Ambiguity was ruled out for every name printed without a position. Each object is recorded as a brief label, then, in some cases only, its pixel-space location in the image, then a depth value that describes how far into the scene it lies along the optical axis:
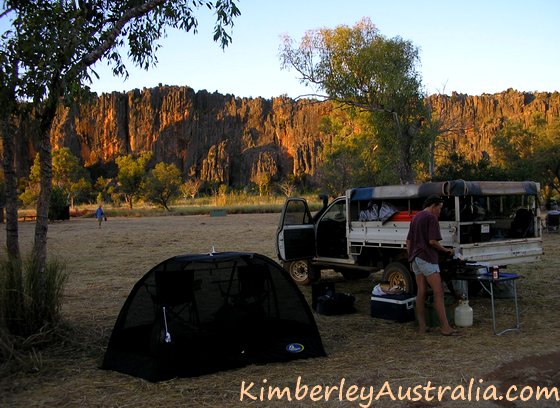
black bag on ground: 8.88
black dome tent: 6.06
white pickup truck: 8.91
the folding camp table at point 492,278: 7.36
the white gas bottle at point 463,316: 7.90
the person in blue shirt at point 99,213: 35.38
